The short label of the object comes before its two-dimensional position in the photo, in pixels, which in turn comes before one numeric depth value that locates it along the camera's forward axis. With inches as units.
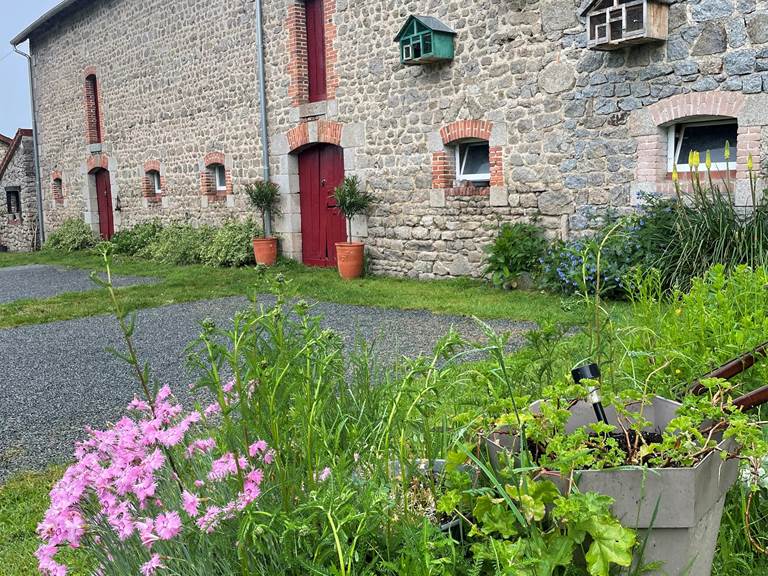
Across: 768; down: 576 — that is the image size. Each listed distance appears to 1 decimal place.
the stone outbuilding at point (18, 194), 805.9
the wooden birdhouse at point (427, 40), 348.5
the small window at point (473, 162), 361.4
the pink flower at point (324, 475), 69.9
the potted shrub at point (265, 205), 463.8
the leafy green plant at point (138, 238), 598.9
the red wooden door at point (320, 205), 441.1
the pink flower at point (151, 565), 57.9
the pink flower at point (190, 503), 60.5
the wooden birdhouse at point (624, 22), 270.7
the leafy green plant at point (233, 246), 482.9
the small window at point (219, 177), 540.2
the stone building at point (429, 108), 275.0
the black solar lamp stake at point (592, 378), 70.1
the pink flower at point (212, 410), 84.1
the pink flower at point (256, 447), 68.5
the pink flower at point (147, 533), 59.0
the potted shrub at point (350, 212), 400.2
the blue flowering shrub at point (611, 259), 275.3
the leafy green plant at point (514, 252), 322.7
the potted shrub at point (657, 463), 59.8
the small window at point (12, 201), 837.8
